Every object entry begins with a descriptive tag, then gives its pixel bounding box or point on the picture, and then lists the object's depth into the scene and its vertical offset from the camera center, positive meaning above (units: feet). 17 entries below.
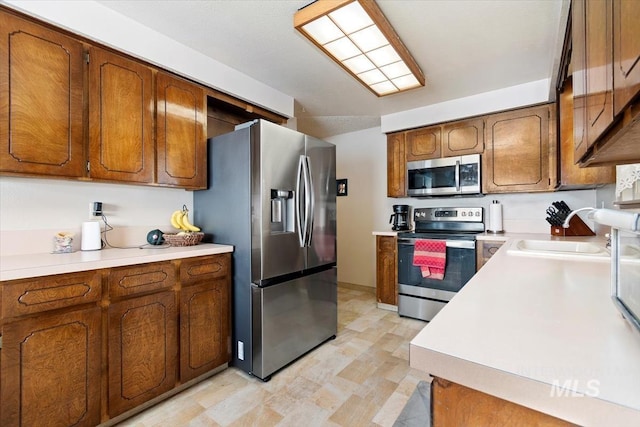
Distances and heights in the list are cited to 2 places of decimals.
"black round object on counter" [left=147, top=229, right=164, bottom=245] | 6.98 -0.59
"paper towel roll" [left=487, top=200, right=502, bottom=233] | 10.35 -0.16
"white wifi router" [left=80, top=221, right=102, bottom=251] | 6.05 -0.50
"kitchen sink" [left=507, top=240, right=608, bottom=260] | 4.59 -0.69
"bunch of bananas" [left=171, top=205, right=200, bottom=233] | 7.48 -0.24
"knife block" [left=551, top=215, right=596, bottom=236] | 8.21 -0.48
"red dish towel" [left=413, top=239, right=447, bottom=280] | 9.62 -1.53
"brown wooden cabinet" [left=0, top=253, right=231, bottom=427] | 4.18 -2.24
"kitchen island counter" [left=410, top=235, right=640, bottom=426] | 1.30 -0.81
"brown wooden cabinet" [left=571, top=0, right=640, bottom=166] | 1.71 +1.01
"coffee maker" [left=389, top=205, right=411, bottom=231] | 11.94 -0.18
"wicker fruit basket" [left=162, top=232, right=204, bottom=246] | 6.93 -0.64
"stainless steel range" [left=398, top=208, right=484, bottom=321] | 9.44 -1.57
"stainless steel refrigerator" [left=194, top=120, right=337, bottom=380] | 6.64 -0.50
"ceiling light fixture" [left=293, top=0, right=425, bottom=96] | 5.56 +3.96
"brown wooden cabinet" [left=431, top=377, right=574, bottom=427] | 1.51 -1.10
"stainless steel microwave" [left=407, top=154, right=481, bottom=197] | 10.34 +1.39
